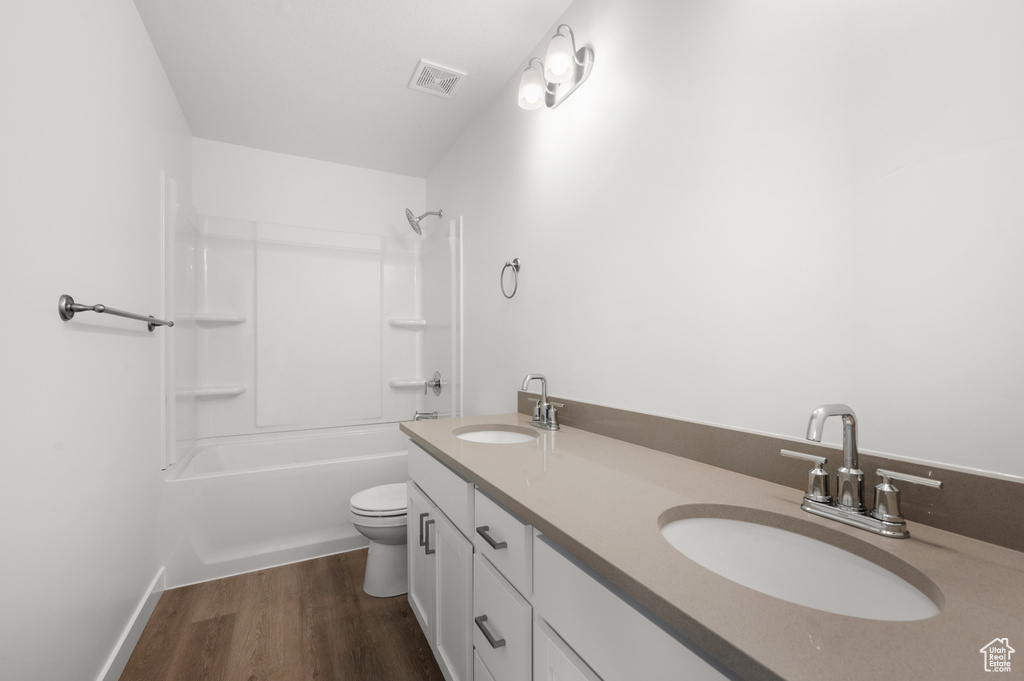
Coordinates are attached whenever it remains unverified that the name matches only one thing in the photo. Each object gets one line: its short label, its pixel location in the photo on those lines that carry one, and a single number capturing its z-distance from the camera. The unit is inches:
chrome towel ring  81.5
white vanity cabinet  23.4
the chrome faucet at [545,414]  66.2
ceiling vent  82.6
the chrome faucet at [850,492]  27.3
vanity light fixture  61.1
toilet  78.0
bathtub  84.0
